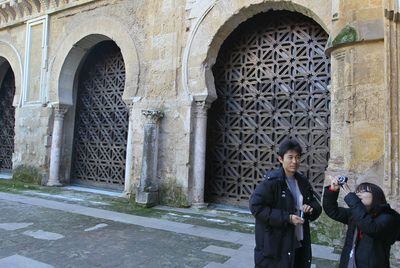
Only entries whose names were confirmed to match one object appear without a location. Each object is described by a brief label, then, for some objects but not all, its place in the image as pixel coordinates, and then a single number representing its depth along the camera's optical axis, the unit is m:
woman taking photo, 1.96
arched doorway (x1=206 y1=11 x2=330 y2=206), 5.77
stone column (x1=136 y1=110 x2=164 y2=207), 6.19
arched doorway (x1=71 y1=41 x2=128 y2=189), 8.18
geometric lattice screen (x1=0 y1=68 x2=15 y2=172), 10.92
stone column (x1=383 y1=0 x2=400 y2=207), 3.80
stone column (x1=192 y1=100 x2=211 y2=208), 6.19
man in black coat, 2.09
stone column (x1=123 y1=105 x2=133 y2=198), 6.79
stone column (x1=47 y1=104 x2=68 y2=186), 8.44
